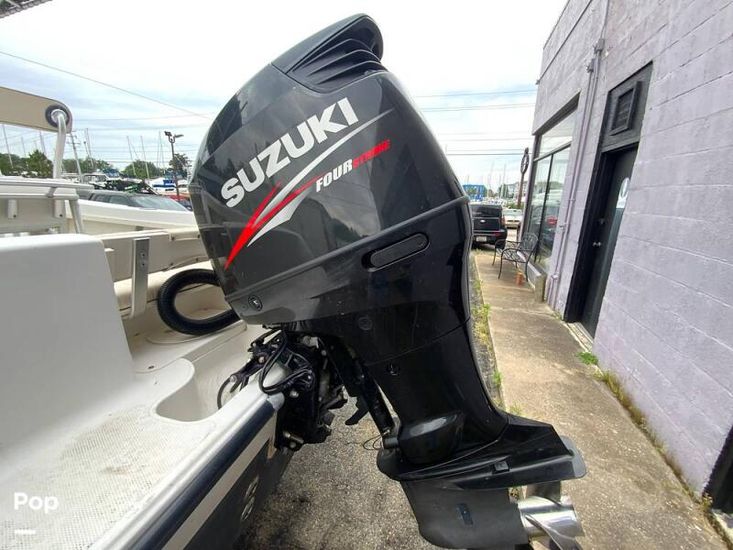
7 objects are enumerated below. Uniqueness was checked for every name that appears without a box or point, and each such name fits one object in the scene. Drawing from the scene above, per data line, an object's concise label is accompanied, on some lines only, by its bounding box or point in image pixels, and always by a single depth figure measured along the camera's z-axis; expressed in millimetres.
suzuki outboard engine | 830
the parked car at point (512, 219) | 18000
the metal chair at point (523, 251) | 5770
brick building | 1577
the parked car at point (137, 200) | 6348
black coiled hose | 1355
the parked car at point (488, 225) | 9367
